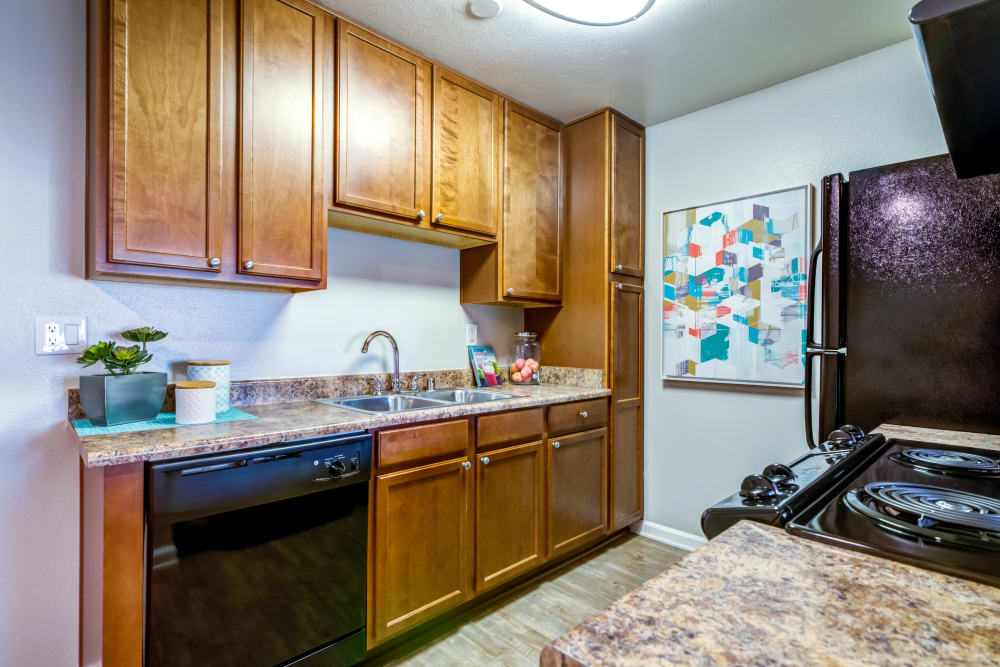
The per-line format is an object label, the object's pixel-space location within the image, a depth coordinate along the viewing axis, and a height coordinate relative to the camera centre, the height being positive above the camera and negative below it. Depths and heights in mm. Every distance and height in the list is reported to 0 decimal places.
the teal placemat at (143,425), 1414 -272
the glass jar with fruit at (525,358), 2863 -134
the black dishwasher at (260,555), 1292 -634
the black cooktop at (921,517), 601 -262
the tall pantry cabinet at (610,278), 2678 +321
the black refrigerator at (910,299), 1595 +129
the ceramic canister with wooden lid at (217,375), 1693 -137
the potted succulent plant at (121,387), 1462 -158
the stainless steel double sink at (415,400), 2207 -304
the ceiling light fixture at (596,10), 1755 +1175
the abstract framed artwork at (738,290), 2357 +239
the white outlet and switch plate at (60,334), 1552 +1
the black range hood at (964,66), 561 +370
